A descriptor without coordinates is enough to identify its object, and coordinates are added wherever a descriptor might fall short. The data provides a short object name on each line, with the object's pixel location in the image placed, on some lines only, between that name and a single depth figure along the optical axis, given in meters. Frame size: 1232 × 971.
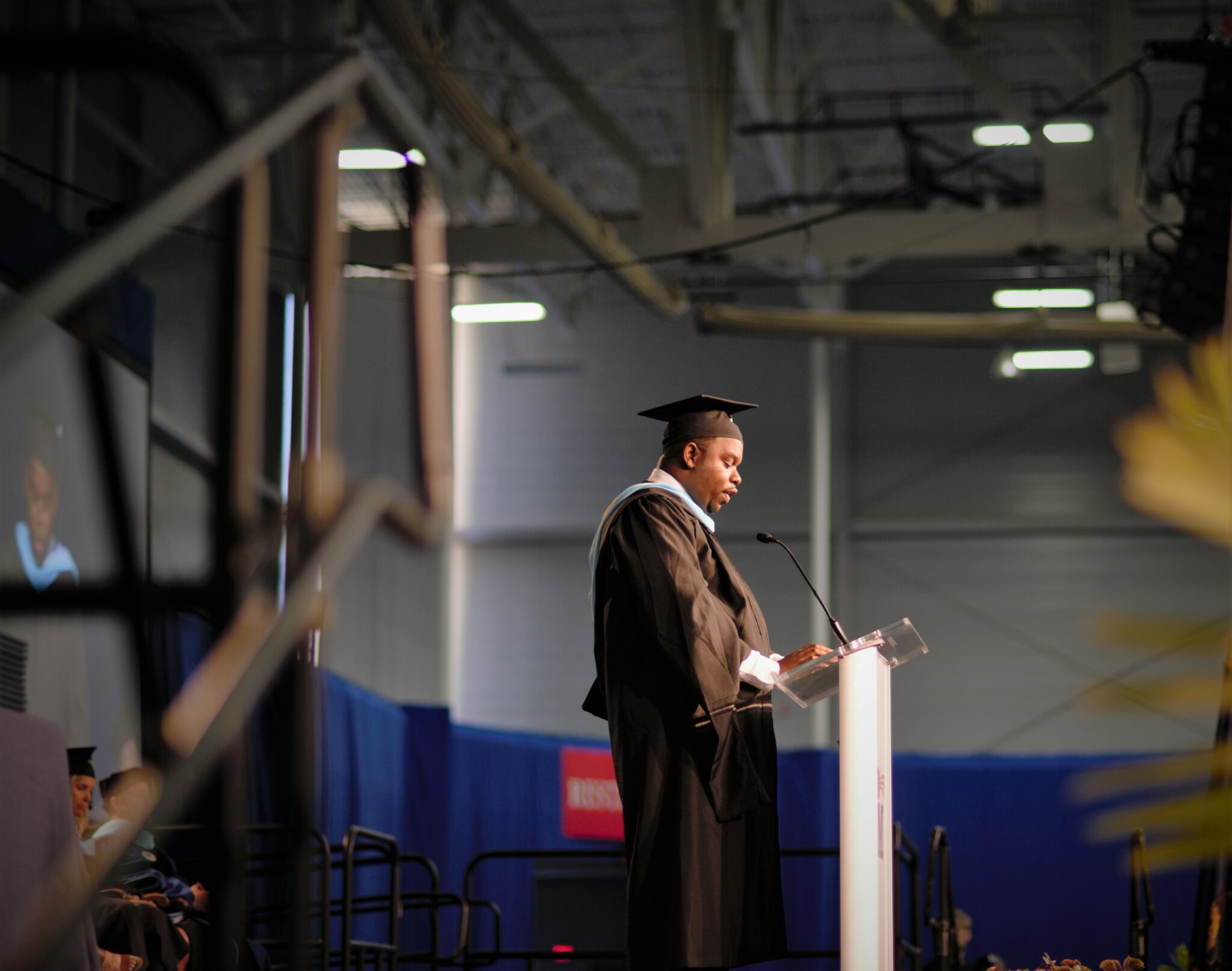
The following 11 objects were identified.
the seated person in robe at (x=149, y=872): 9.66
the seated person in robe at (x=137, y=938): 8.94
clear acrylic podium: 5.37
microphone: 5.55
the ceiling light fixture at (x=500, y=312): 23.03
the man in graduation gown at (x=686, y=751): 6.02
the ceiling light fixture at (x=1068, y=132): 19.23
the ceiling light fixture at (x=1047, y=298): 22.00
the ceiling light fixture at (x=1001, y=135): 19.20
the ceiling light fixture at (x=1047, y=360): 24.48
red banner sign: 19.95
